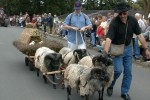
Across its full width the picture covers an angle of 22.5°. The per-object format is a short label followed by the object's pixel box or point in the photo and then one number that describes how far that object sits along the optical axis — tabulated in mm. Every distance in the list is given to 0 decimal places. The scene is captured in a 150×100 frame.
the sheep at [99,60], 7325
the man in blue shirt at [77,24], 9594
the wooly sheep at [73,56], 8951
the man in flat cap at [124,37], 7500
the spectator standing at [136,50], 14329
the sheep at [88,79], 6988
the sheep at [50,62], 8992
